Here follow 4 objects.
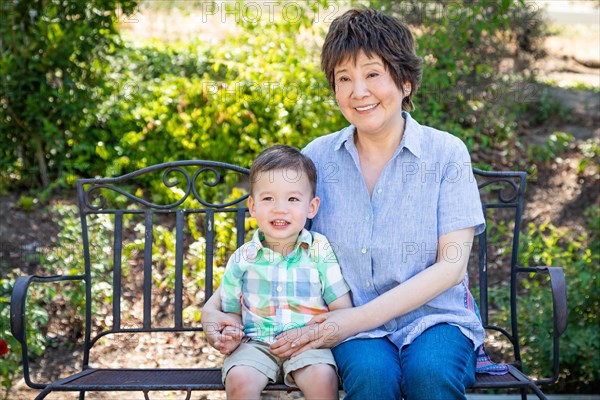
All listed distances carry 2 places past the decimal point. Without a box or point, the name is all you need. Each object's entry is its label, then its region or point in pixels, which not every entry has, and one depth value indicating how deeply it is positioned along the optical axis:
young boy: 2.74
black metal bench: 2.75
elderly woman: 2.67
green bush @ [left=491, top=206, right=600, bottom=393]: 3.75
